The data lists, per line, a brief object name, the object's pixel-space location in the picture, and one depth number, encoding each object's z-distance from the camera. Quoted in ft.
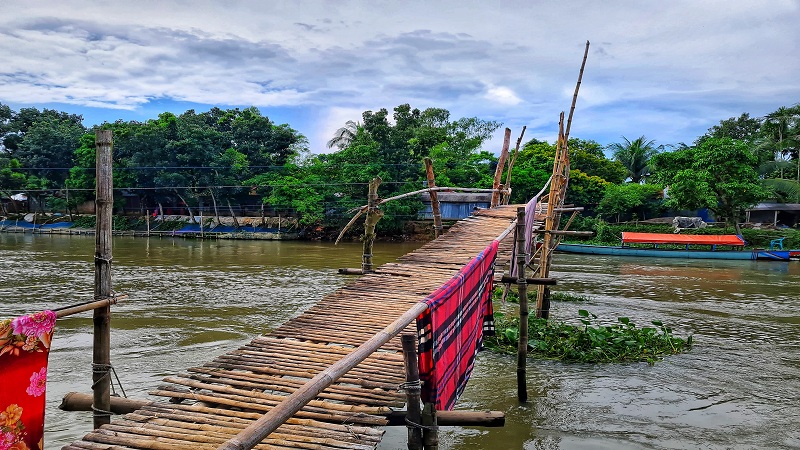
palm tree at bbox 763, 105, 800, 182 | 105.24
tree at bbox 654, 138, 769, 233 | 88.02
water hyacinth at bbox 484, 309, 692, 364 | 32.45
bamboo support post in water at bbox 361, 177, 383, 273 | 27.55
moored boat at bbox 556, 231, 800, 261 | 85.71
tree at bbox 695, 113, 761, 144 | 124.06
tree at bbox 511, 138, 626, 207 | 105.29
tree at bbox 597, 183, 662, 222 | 106.52
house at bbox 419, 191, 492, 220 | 112.27
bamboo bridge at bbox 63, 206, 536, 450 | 11.57
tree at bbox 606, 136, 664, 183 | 125.66
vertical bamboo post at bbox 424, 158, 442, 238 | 34.94
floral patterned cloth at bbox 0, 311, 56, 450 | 10.18
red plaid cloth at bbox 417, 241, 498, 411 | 13.07
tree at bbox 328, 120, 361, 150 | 133.08
